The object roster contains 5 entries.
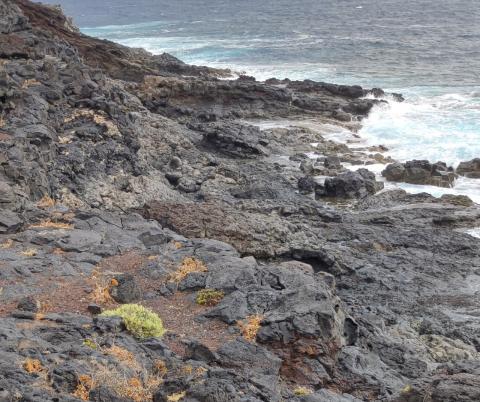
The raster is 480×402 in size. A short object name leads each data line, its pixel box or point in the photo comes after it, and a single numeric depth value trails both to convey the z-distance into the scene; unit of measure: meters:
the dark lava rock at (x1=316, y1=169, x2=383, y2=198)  29.16
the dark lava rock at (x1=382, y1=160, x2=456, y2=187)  31.25
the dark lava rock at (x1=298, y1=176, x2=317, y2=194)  29.30
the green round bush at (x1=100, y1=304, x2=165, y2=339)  11.87
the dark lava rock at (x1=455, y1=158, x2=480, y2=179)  32.09
